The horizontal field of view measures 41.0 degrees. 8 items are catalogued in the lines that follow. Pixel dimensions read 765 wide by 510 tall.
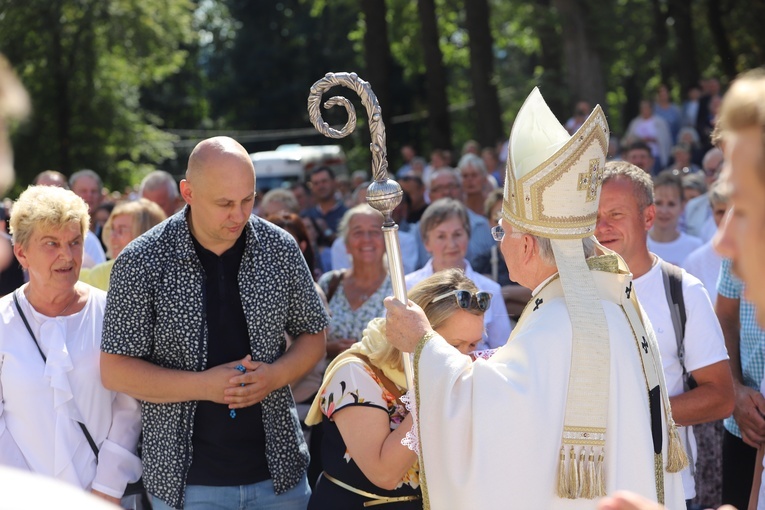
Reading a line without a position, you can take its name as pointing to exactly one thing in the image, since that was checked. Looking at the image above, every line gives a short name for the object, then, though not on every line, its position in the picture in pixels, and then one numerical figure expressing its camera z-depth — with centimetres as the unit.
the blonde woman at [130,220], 656
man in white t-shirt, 449
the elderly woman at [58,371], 415
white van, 2944
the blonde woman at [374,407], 392
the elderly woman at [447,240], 624
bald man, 402
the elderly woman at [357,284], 640
